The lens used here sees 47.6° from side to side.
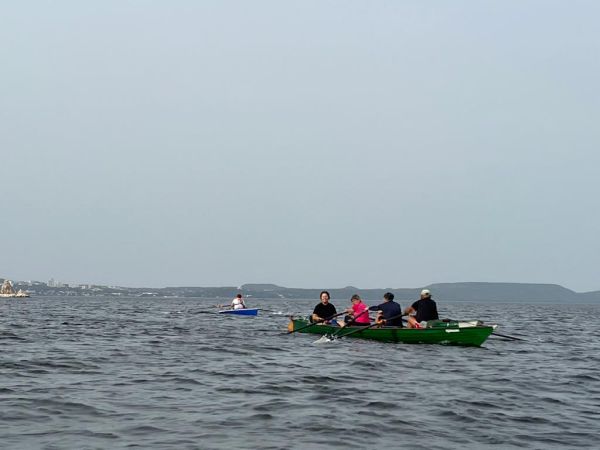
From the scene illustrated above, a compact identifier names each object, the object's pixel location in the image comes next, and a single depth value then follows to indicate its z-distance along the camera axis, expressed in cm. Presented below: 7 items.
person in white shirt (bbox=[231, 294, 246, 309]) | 5655
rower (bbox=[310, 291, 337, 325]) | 3198
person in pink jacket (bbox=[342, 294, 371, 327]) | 2991
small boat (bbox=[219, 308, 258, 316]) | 5509
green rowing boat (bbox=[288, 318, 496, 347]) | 2683
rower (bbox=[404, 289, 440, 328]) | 2789
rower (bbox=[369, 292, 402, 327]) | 2862
